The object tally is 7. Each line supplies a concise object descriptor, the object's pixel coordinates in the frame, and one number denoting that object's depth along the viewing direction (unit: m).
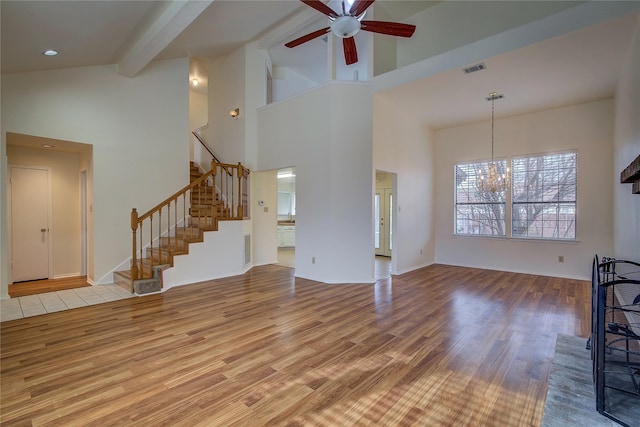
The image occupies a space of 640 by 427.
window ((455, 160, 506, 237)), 6.54
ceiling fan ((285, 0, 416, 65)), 2.89
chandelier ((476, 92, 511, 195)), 5.30
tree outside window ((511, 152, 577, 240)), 5.78
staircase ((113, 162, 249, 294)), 4.69
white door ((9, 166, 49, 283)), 5.39
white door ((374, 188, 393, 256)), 8.46
